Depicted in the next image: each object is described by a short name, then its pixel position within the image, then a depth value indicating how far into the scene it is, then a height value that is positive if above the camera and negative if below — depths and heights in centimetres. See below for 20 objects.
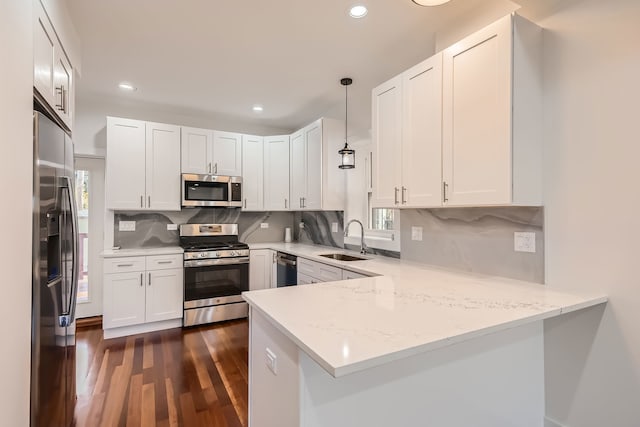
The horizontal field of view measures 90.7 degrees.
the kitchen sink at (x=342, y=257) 339 -47
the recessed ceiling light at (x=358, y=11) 206 +135
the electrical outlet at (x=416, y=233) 257 -16
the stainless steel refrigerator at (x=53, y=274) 131 -30
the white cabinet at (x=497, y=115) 167 +56
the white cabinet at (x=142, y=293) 336 -89
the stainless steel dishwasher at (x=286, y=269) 360 -67
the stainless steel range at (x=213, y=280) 366 -81
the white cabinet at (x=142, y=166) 355 +55
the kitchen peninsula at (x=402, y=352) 109 -60
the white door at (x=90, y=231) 387 -23
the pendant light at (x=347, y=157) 302 +55
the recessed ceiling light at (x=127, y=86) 329 +134
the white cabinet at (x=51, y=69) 140 +75
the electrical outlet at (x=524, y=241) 185 -16
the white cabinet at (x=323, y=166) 371 +58
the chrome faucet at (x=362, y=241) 336 -29
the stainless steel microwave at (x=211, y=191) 388 +29
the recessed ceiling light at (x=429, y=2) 171 +116
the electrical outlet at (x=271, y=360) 132 -63
